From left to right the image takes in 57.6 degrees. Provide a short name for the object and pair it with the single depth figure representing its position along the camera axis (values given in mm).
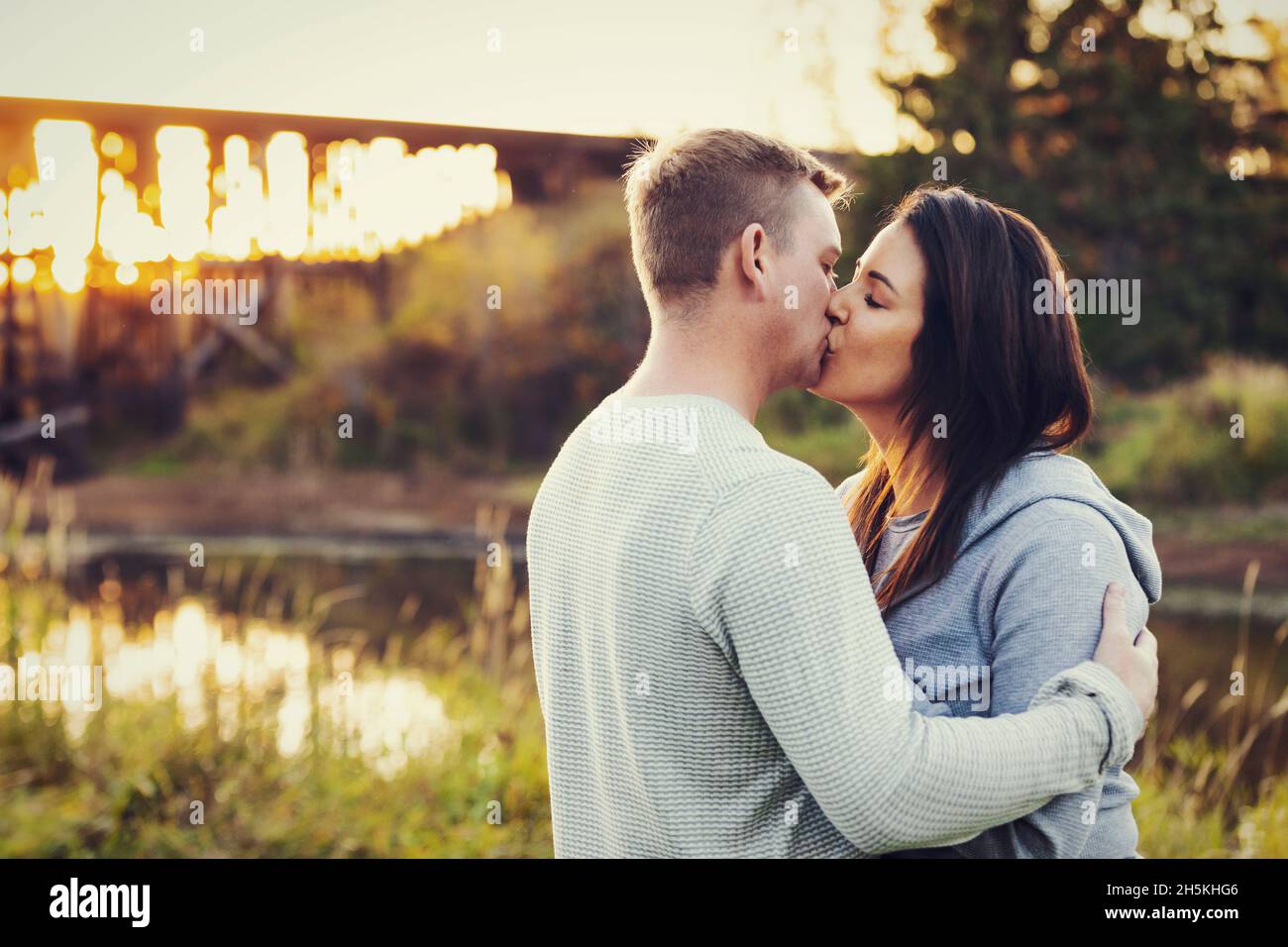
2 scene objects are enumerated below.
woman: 1600
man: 1334
